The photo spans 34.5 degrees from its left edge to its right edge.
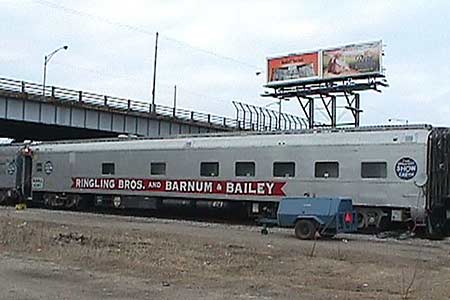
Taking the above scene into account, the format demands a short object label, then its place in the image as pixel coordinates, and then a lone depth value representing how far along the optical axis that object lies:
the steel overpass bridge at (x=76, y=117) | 51.50
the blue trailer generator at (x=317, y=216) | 20.86
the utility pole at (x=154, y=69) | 66.12
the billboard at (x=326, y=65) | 60.88
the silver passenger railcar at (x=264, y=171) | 23.56
